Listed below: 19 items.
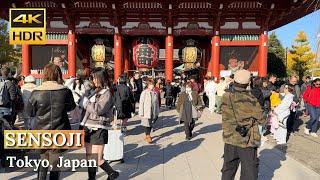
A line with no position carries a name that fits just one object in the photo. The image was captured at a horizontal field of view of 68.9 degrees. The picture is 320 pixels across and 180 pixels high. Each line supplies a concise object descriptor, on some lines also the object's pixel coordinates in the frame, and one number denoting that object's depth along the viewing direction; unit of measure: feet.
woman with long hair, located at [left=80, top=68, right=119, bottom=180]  10.58
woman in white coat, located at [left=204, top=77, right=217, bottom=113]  31.57
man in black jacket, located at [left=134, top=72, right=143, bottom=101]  30.90
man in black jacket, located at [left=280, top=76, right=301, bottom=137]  20.84
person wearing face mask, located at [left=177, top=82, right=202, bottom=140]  18.72
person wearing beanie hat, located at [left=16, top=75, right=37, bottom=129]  18.61
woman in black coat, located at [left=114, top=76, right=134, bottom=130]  18.67
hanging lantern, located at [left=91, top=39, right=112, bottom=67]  41.32
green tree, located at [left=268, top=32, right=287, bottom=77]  82.65
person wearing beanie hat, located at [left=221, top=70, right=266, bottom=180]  9.33
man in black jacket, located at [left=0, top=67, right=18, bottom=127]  14.06
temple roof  39.40
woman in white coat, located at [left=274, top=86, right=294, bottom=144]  18.48
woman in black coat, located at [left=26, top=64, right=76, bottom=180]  9.36
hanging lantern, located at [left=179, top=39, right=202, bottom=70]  41.32
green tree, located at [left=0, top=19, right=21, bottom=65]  78.19
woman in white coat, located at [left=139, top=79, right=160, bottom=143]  17.80
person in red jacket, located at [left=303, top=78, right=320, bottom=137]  20.96
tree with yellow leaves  111.93
